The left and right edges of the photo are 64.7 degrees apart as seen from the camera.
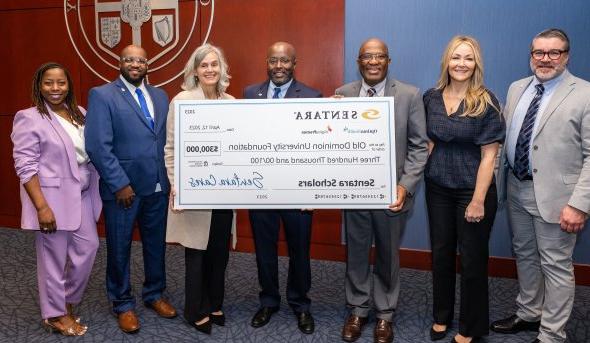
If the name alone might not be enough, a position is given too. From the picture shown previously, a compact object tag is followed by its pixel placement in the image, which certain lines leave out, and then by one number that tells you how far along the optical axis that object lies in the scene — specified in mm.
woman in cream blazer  2484
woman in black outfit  2225
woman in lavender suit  2404
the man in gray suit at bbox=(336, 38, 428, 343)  2359
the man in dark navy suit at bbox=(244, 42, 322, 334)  2551
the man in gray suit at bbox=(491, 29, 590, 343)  2229
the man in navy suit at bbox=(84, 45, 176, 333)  2469
